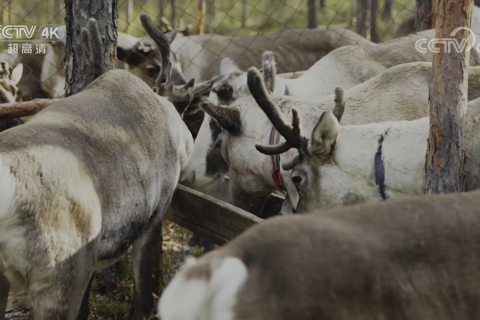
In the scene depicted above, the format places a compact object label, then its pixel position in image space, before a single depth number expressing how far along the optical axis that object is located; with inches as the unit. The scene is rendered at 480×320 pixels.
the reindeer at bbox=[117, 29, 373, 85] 270.7
